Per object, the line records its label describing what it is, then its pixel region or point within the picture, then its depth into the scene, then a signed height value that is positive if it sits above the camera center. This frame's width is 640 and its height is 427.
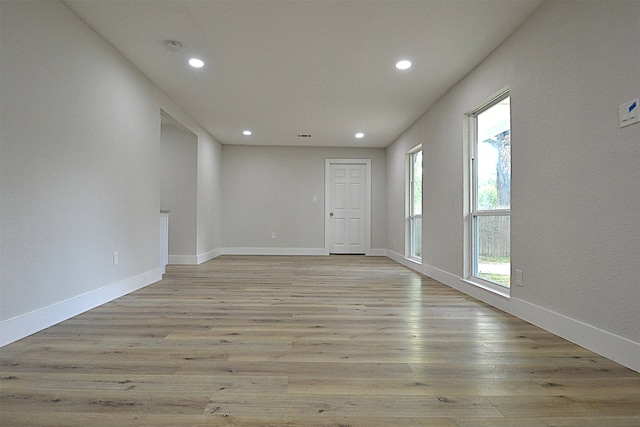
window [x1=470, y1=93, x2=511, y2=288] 3.18 +0.21
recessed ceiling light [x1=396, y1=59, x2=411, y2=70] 3.50 +1.49
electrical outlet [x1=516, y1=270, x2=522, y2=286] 2.77 -0.49
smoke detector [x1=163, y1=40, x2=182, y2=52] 3.14 +1.49
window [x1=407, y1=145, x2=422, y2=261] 5.87 +0.15
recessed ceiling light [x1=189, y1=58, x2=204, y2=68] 3.50 +1.50
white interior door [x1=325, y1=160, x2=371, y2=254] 7.79 +0.12
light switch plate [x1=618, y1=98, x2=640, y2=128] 1.79 +0.52
